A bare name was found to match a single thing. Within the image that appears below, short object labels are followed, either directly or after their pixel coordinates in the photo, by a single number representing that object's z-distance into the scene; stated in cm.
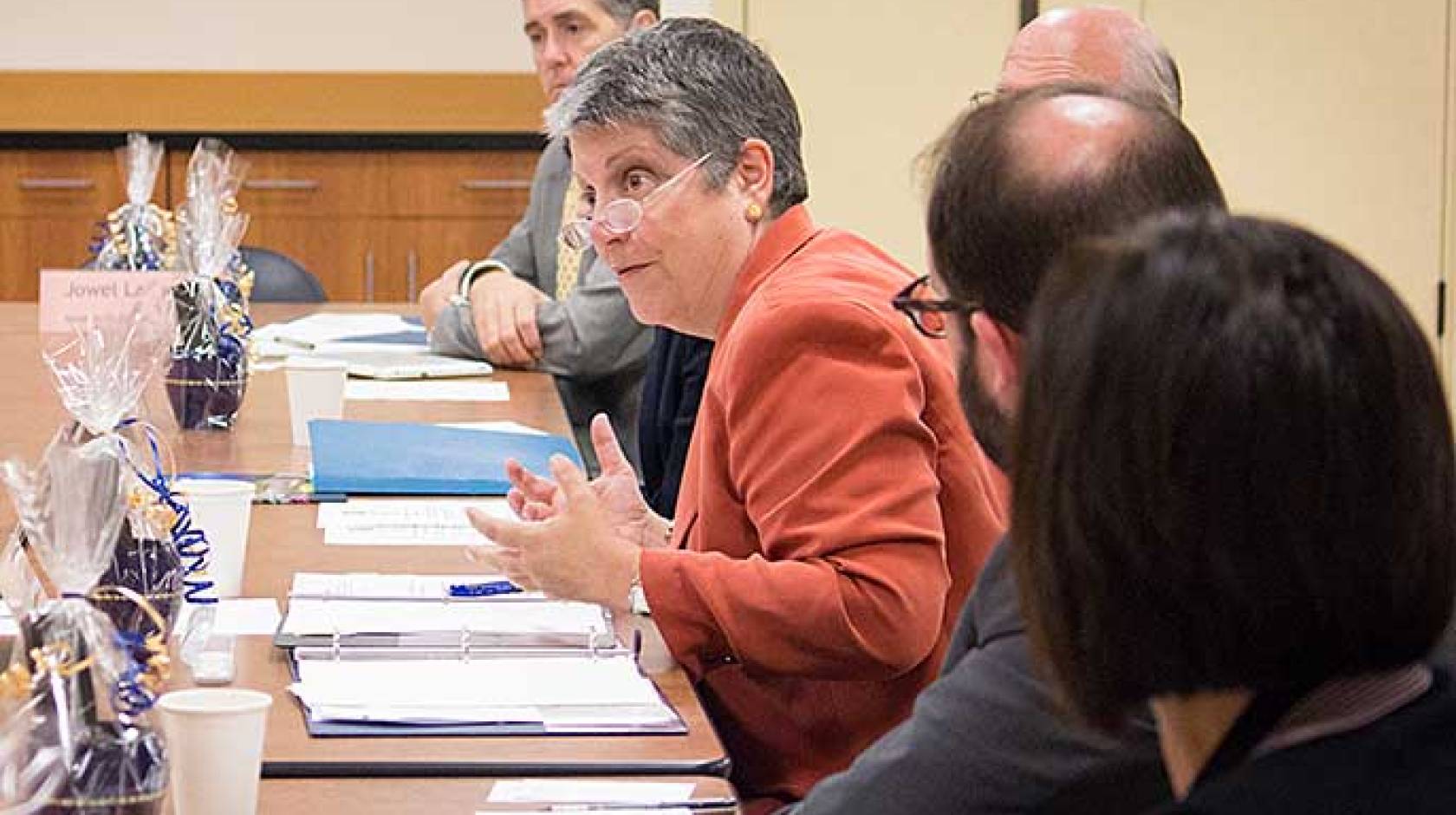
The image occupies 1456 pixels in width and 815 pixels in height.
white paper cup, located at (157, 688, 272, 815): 271
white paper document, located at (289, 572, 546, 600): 407
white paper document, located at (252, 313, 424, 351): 832
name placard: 658
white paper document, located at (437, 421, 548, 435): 607
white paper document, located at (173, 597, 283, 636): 383
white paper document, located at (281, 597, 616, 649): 376
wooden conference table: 310
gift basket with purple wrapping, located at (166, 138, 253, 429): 596
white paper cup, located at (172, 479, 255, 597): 412
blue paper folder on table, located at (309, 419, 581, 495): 525
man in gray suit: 753
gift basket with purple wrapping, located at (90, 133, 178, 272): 731
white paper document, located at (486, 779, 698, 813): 294
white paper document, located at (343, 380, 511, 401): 685
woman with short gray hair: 363
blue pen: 412
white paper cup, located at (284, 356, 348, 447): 597
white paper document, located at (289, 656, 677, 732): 330
